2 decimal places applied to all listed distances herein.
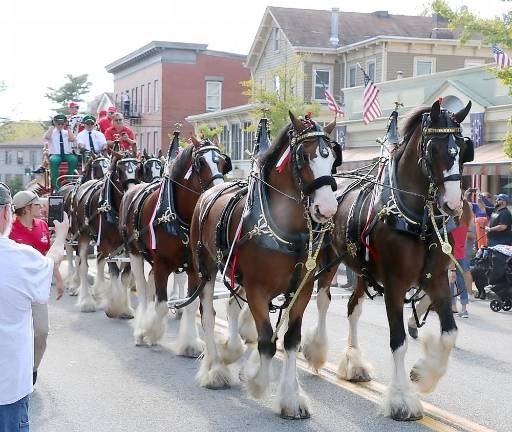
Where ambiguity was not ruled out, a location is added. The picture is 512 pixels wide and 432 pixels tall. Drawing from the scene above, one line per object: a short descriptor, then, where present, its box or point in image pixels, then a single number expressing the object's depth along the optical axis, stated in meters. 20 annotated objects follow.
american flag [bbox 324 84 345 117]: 24.49
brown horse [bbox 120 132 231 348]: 9.11
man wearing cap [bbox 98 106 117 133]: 16.33
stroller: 13.26
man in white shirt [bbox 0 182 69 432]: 3.82
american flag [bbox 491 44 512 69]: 19.47
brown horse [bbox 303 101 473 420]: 6.50
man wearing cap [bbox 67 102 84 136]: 16.42
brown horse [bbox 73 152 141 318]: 11.52
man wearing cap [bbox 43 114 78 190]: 15.27
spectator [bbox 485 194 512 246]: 14.66
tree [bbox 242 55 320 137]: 35.22
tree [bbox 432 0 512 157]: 19.08
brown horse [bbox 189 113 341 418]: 6.34
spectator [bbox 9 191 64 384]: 5.06
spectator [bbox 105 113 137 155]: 12.90
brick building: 55.12
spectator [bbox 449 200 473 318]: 11.52
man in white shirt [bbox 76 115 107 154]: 14.97
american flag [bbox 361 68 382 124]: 25.28
